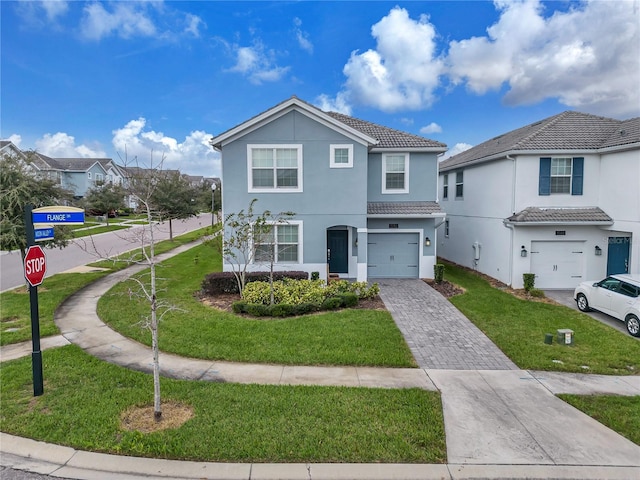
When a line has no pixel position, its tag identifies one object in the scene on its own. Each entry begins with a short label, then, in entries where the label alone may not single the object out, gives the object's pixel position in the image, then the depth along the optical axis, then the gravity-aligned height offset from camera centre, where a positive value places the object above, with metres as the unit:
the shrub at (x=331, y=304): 12.28 -2.89
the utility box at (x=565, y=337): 9.76 -3.16
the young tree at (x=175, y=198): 29.12 +1.28
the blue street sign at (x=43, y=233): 7.30 -0.36
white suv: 10.82 -2.62
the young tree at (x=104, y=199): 45.75 +1.91
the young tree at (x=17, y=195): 13.73 +0.75
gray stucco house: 15.39 +1.45
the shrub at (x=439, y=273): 16.43 -2.56
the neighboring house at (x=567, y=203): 15.05 +0.45
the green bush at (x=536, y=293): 14.78 -3.07
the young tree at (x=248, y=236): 14.35 -0.86
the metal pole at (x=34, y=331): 6.77 -2.12
